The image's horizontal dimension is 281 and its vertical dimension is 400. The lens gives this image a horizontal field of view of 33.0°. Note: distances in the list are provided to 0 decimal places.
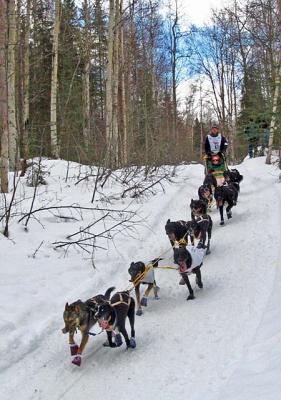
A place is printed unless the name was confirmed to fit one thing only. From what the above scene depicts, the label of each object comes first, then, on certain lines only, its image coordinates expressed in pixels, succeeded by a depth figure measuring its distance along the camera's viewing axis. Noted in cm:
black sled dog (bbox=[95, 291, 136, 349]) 473
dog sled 1252
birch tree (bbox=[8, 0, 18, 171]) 1214
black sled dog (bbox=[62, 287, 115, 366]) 468
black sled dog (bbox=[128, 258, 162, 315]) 608
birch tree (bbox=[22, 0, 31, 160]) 1675
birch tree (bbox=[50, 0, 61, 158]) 1659
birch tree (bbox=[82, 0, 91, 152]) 2167
